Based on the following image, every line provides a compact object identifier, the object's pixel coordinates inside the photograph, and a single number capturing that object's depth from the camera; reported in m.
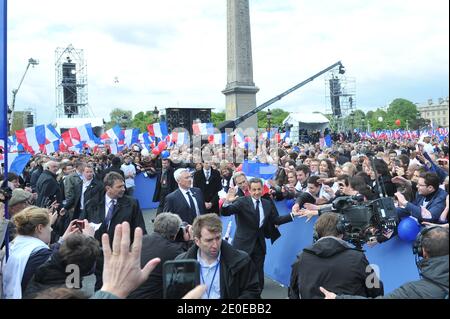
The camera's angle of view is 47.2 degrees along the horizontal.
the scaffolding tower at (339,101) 56.46
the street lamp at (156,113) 27.03
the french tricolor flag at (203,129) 20.47
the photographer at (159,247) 3.53
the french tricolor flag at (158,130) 21.70
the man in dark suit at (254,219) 6.45
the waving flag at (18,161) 10.08
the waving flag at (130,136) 24.05
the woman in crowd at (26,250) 3.64
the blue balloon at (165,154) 14.37
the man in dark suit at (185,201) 7.29
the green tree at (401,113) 62.50
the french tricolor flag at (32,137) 15.94
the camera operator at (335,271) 3.32
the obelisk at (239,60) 31.58
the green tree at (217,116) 105.70
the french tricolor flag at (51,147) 16.94
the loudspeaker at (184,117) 37.15
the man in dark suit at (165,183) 11.51
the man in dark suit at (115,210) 6.00
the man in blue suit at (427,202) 5.05
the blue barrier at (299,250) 5.18
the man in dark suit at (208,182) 10.87
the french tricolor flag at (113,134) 22.36
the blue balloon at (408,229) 4.99
